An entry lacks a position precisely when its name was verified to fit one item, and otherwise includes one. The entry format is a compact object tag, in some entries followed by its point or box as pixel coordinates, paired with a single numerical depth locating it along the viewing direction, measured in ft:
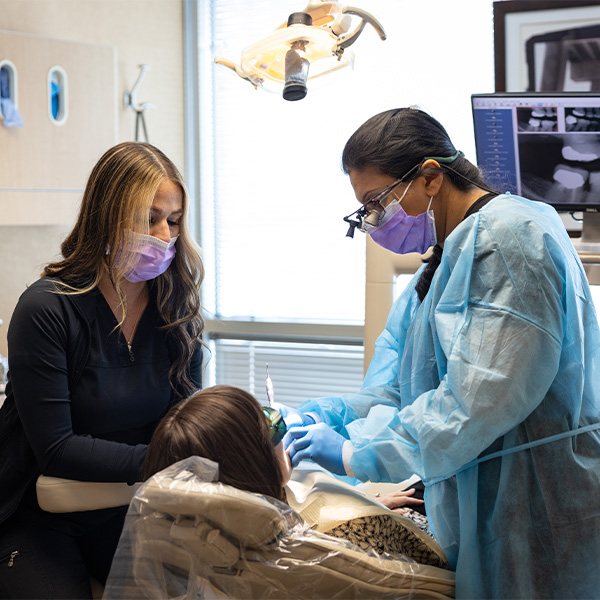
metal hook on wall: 9.78
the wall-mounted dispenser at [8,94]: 7.34
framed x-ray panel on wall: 8.23
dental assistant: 4.38
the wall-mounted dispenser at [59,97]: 7.98
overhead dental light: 4.30
